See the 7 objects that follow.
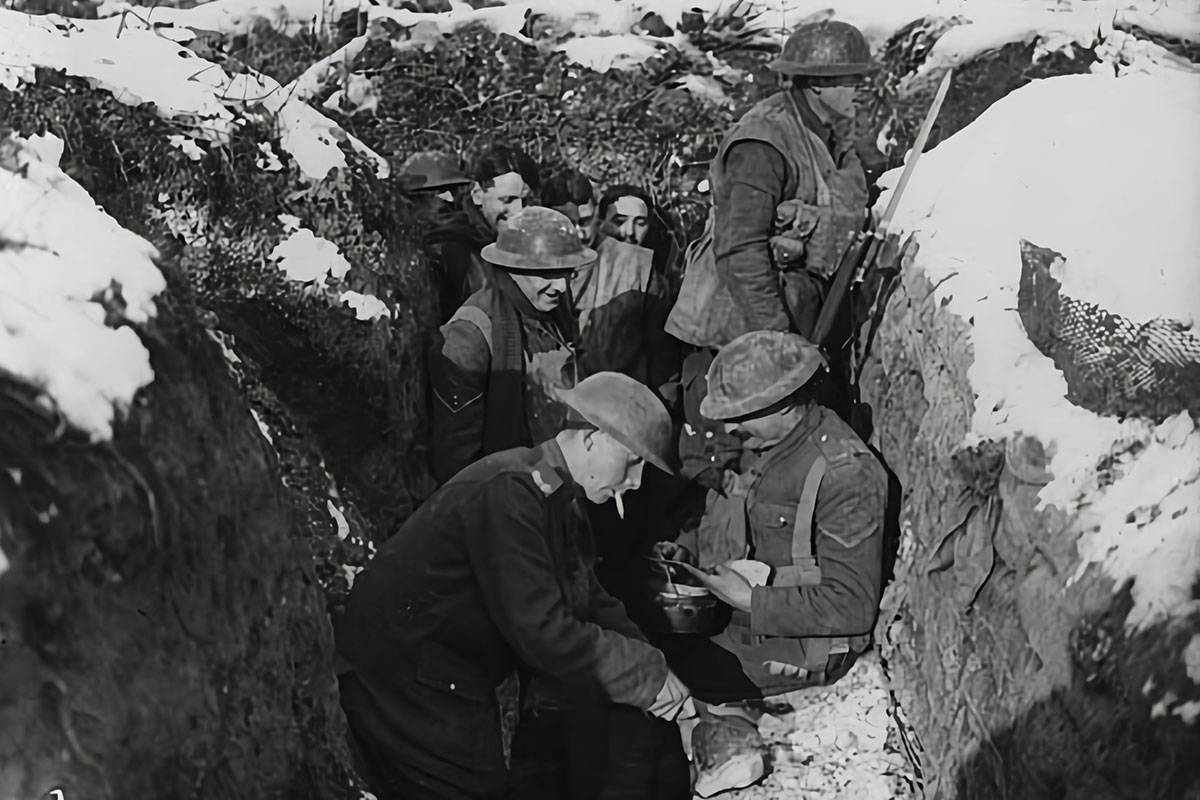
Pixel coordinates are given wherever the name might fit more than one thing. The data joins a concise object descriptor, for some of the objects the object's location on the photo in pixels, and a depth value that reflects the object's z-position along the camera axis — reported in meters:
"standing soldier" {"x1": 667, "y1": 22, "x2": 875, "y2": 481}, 2.75
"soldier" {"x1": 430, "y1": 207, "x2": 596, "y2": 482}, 2.73
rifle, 2.82
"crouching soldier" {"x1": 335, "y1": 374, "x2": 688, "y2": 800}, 2.47
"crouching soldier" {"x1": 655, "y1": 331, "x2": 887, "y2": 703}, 2.68
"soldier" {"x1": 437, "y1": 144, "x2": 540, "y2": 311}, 2.74
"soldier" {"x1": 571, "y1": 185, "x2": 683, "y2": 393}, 2.78
